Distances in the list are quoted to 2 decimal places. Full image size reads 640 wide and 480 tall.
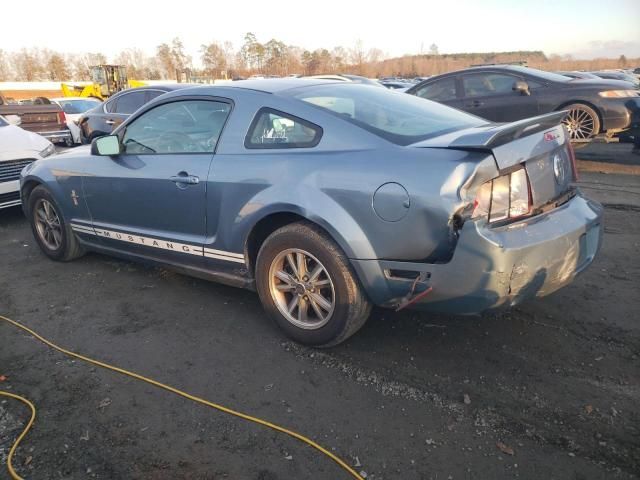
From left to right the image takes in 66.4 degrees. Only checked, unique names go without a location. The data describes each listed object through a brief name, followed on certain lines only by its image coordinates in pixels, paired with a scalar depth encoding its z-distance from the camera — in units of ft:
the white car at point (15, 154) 19.93
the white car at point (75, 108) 44.68
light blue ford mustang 7.80
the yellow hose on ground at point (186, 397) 6.90
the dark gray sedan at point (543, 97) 25.86
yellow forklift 89.92
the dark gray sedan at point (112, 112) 28.69
